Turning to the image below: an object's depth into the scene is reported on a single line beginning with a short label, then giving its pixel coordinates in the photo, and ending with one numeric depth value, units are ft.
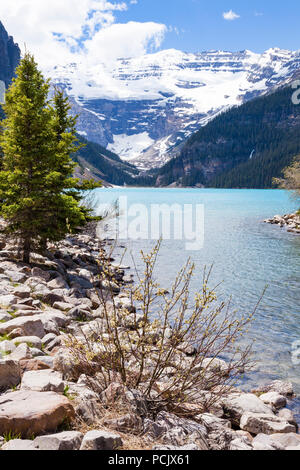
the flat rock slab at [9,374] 15.46
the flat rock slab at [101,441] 11.75
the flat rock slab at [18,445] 11.30
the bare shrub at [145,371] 16.40
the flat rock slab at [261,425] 18.79
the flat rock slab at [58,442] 11.40
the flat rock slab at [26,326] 22.50
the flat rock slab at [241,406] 20.54
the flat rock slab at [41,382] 14.93
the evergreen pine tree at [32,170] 47.14
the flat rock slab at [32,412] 12.37
